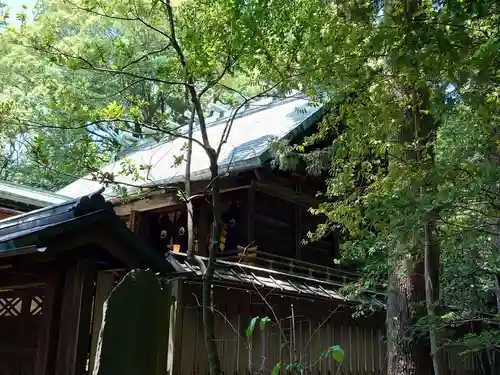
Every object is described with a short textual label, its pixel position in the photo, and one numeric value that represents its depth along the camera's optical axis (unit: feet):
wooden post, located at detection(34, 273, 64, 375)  15.61
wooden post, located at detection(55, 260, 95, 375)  15.29
